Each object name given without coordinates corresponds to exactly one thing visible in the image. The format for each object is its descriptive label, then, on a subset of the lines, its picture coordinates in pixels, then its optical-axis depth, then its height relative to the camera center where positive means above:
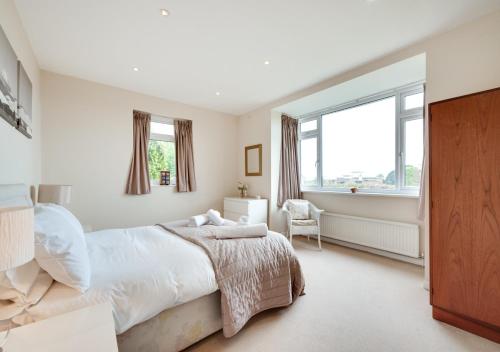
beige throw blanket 1.59 -0.81
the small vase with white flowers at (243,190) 4.71 -0.32
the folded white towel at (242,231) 2.03 -0.53
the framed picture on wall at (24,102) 1.91 +0.71
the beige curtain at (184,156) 4.15 +0.39
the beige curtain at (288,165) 4.32 +0.21
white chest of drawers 4.01 -0.64
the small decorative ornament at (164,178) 4.02 -0.03
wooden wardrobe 1.57 -0.30
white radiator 2.93 -0.90
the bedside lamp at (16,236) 0.65 -0.19
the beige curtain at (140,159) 3.62 +0.29
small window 3.97 +0.49
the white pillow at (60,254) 1.12 -0.41
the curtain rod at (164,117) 3.85 +1.12
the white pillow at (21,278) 1.00 -0.48
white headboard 1.30 -0.12
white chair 3.65 -0.74
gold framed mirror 4.51 +0.33
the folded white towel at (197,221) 2.47 -0.52
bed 1.15 -0.65
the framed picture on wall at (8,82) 1.50 +0.72
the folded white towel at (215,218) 2.53 -0.50
